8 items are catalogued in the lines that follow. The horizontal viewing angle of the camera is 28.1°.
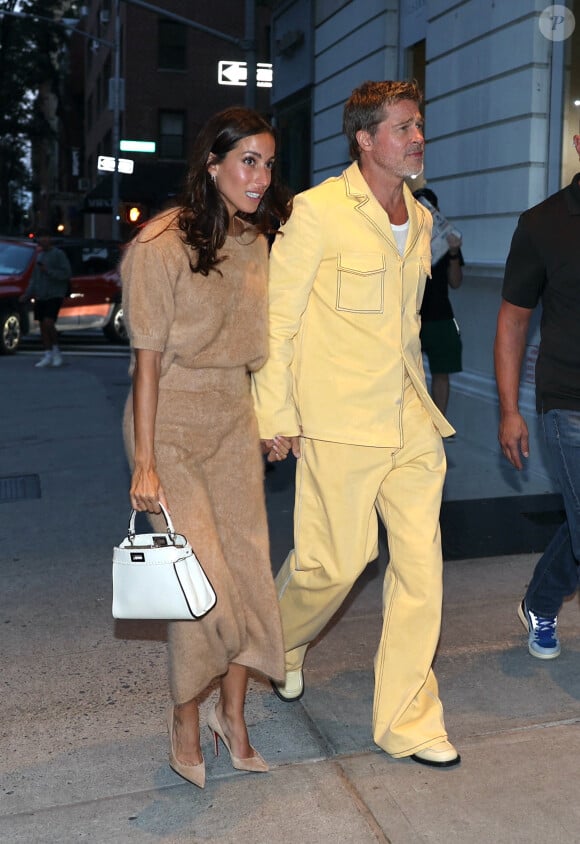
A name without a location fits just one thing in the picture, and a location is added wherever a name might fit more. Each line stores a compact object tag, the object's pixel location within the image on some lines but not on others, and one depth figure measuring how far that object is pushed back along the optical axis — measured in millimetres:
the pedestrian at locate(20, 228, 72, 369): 15742
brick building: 41781
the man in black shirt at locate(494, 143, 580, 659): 3887
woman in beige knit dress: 3352
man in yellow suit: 3701
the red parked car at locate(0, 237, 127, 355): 18422
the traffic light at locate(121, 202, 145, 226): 21625
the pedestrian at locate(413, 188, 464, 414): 8977
